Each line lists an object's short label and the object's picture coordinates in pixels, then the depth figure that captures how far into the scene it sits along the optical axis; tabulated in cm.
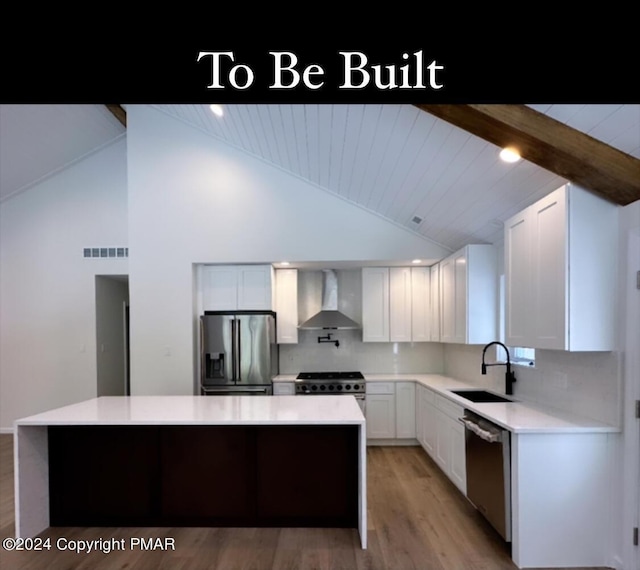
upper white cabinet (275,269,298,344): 505
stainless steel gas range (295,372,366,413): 471
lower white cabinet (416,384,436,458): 418
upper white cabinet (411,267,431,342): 504
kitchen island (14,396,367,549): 296
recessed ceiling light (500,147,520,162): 235
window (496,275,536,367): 344
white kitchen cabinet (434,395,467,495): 331
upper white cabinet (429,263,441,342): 481
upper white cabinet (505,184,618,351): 231
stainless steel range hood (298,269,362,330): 505
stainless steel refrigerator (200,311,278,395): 461
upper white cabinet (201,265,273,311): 481
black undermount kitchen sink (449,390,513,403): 357
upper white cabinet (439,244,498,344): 385
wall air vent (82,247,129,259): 552
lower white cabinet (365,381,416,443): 479
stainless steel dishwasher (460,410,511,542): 251
